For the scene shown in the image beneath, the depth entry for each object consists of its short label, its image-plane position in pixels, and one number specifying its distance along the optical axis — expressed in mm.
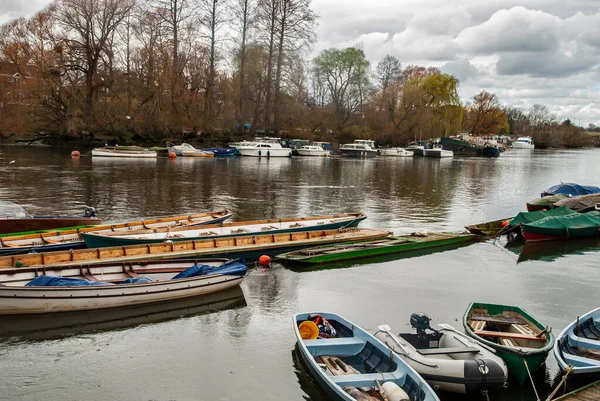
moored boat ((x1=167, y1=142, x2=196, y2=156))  62612
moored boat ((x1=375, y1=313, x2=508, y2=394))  8906
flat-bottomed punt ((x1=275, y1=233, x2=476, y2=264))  17641
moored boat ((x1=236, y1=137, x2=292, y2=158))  68312
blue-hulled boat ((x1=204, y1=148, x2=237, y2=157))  67000
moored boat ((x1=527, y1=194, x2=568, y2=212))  27984
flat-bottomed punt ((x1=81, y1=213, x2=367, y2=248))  16672
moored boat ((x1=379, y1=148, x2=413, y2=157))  83875
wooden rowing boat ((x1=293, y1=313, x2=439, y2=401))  8266
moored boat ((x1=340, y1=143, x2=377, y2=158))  78938
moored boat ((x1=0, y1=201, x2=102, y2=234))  18609
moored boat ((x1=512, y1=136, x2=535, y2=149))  143750
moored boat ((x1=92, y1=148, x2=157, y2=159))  57156
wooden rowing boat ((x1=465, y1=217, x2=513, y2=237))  23562
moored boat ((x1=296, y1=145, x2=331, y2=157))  76000
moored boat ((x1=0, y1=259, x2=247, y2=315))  12016
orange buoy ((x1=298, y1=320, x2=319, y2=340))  10422
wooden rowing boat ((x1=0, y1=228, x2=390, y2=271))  14672
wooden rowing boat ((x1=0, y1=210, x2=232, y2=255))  16312
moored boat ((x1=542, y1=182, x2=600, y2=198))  31062
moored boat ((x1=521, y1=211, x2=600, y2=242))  22828
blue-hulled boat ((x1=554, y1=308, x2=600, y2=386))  8938
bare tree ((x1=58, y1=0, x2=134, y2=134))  57875
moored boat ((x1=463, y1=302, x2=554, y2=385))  9469
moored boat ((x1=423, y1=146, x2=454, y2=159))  83312
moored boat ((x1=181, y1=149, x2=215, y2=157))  62750
